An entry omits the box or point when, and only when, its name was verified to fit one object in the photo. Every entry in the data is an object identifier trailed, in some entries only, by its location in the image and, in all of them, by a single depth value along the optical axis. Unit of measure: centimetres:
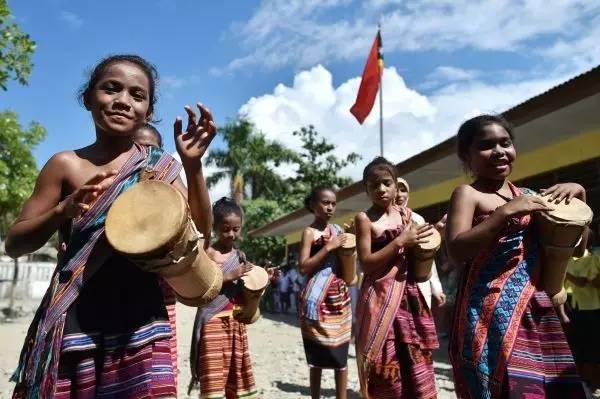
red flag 1595
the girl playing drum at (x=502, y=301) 212
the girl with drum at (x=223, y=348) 398
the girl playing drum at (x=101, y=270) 176
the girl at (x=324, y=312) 491
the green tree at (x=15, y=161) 1230
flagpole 1548
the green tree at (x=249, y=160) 2908
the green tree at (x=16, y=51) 966
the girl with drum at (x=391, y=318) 342
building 629
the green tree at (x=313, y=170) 2688
